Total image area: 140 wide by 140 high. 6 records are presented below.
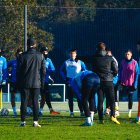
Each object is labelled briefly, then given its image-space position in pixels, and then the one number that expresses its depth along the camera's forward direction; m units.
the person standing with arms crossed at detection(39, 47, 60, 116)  22.95
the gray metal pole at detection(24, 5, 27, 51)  25.45
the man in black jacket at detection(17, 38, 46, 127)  17.61
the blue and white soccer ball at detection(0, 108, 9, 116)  22.89
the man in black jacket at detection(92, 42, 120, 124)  18.44
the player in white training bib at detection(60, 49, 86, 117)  22.08
